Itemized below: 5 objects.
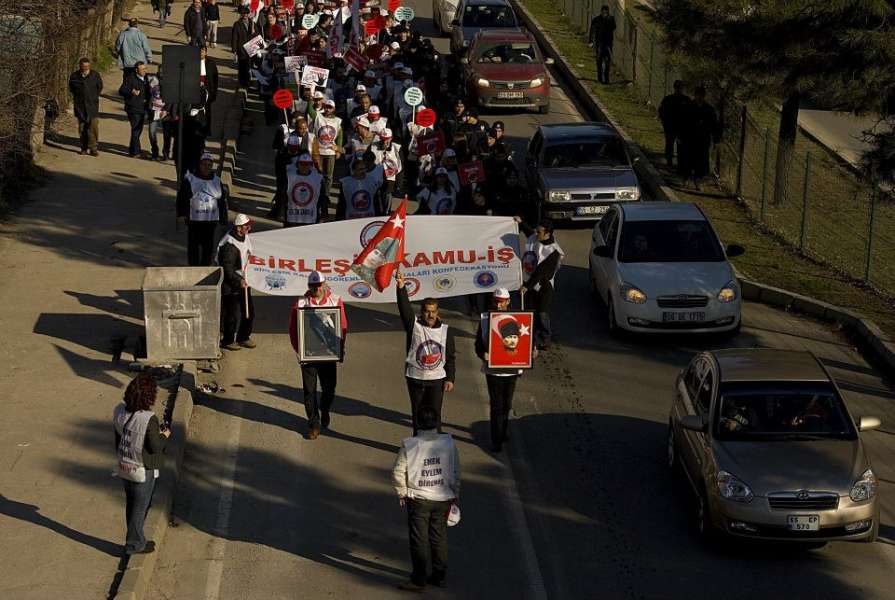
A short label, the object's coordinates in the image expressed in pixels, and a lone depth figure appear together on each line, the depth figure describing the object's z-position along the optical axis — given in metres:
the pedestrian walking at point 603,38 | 35.56
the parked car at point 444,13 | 43.41
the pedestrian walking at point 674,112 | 27.70
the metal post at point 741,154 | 28.09
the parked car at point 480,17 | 39.12
